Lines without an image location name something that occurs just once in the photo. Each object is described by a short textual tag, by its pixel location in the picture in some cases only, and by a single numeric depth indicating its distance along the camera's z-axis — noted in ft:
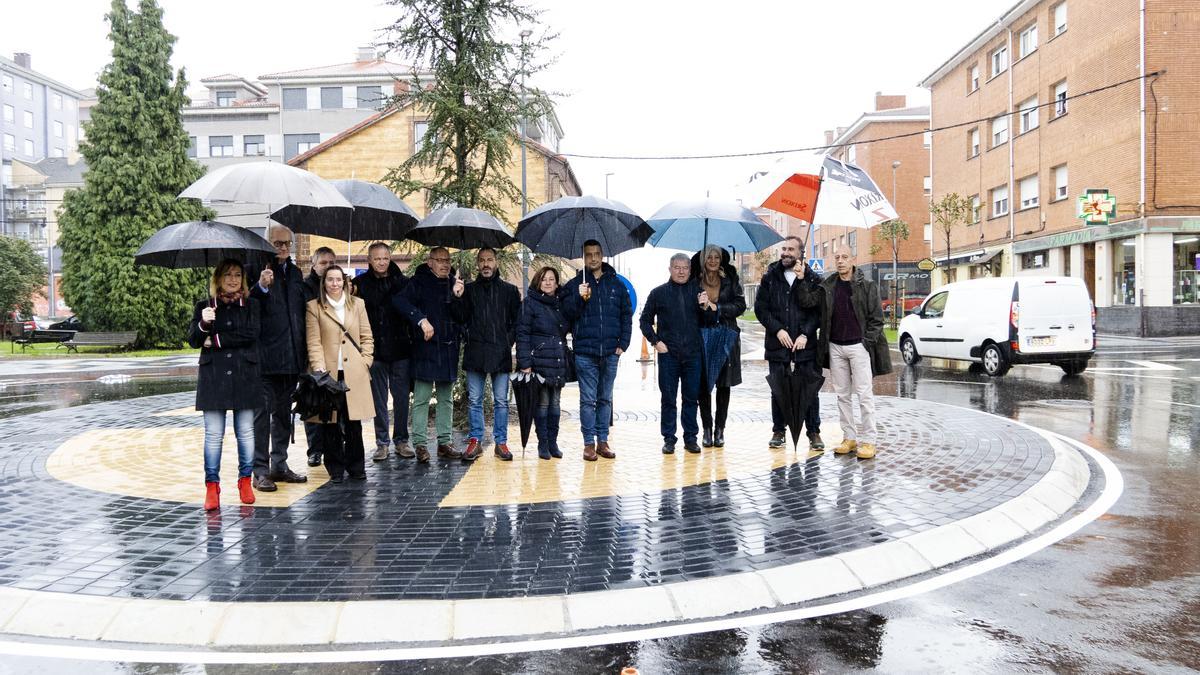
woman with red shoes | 19.61
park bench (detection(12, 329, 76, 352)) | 108.34
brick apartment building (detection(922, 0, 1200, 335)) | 87.35
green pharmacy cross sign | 91.50
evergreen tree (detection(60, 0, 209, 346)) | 103.76
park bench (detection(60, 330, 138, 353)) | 97.35
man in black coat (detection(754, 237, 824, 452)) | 25.72
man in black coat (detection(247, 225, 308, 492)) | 21.62
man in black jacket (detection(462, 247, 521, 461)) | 24.70
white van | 51.44
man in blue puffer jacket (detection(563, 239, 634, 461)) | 25.16
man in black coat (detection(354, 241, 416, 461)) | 24.94
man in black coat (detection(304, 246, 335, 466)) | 22.79
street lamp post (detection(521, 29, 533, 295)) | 34.91
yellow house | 117.80
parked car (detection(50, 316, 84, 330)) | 127.85
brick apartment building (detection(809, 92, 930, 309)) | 181.06
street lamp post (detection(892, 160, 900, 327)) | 124.36
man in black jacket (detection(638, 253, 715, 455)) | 25.75
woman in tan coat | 22.18
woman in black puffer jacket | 24.86
